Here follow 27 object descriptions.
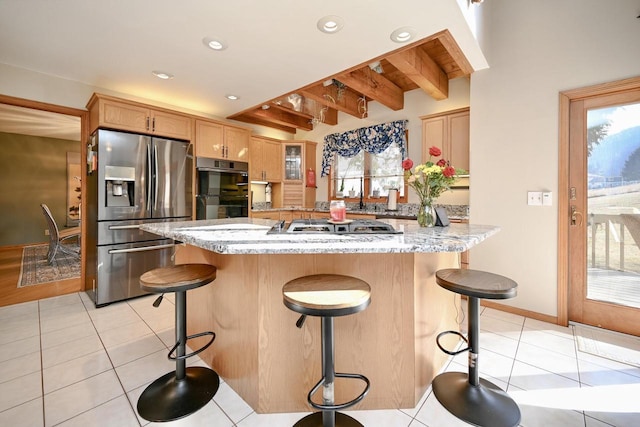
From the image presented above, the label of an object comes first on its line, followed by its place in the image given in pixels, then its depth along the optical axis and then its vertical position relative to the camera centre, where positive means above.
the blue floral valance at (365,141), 4.05 +1.22
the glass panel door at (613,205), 2.15 +0.07
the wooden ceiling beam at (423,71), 2.64 +1.55
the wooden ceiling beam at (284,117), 4.42 +1.72
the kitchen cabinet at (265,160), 4.66 +0.97
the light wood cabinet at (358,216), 3.86 -0.04
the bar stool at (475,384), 1.29 -0.98
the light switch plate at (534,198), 2.50 +0.14
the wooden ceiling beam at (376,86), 3.10 +1.64
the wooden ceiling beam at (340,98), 3.50 +1.61
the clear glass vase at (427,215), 1.80 -0.01
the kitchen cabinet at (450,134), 3.20 +0.99
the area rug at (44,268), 3.64 -0.86
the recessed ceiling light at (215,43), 2.20 +1.44
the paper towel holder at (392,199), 4.07 +0.22
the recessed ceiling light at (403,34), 2.06 +1.42
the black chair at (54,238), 4.33 -0.42
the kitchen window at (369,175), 4.27 +0.67
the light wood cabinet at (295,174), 5.10 +0.75
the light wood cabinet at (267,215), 4.58 -0.03
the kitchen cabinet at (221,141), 3.65 +1.06
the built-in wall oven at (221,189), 3.63 +0.36
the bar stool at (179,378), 1.36 -1.00
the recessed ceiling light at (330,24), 1.93 +1.41
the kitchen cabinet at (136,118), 2.84 +1.10
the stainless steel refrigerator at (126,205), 2.83 +0.09
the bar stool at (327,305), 1.01 -0.35
